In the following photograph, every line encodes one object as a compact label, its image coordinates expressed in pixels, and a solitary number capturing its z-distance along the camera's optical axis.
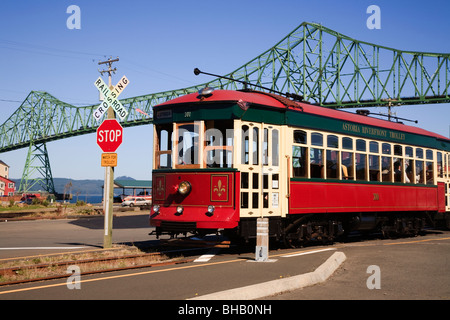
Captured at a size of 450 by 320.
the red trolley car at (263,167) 12.41
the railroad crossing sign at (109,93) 15.02
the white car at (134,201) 63.81
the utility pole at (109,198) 14.92
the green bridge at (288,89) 86.88
